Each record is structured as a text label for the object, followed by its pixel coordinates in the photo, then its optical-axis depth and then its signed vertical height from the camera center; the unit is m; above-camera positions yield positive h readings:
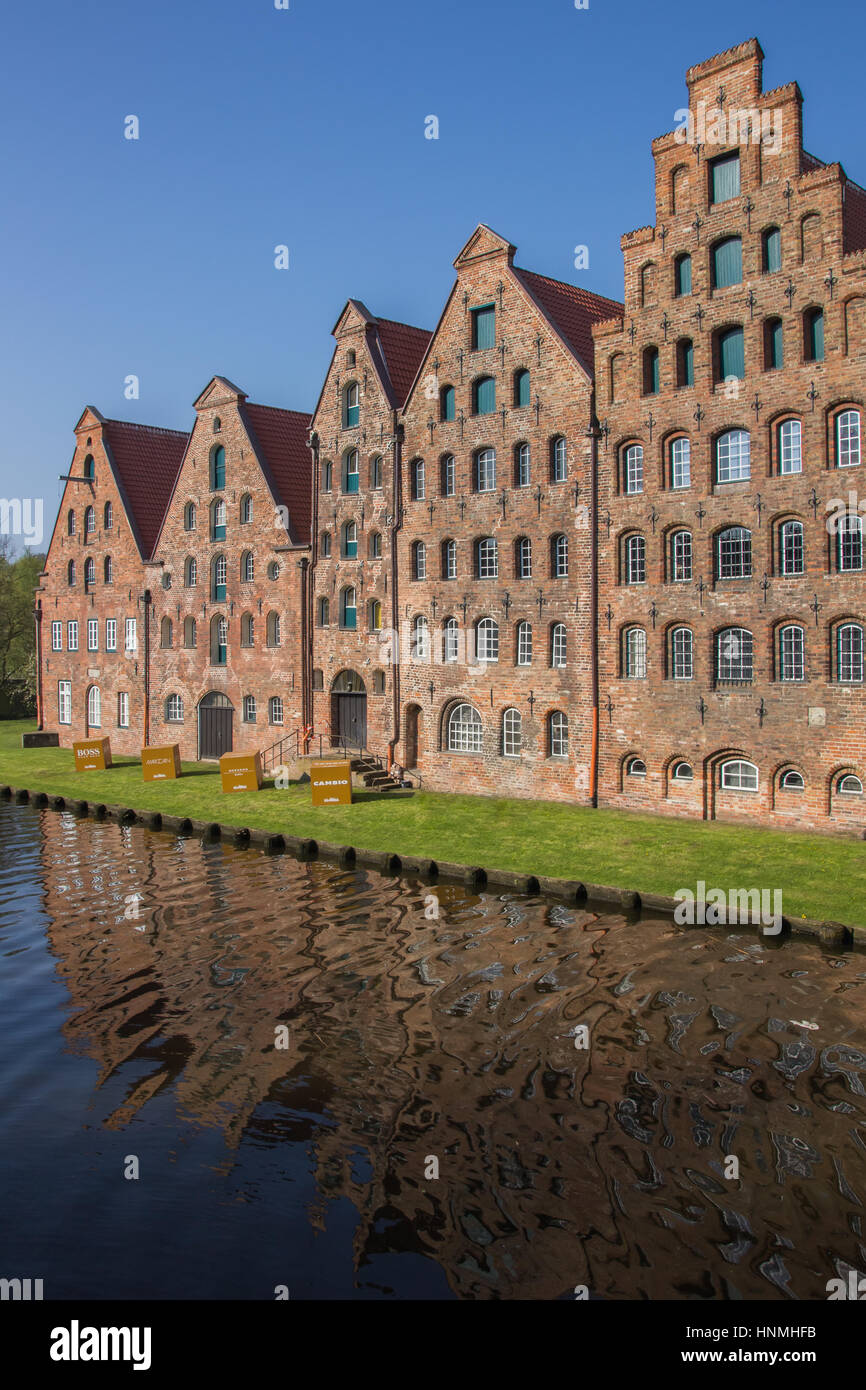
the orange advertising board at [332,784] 32.62 -2.26
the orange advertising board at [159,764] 40.66 -1.96
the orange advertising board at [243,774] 36.34 -2.13
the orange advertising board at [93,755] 44.25 -1.73
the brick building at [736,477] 25.11 +5.72
